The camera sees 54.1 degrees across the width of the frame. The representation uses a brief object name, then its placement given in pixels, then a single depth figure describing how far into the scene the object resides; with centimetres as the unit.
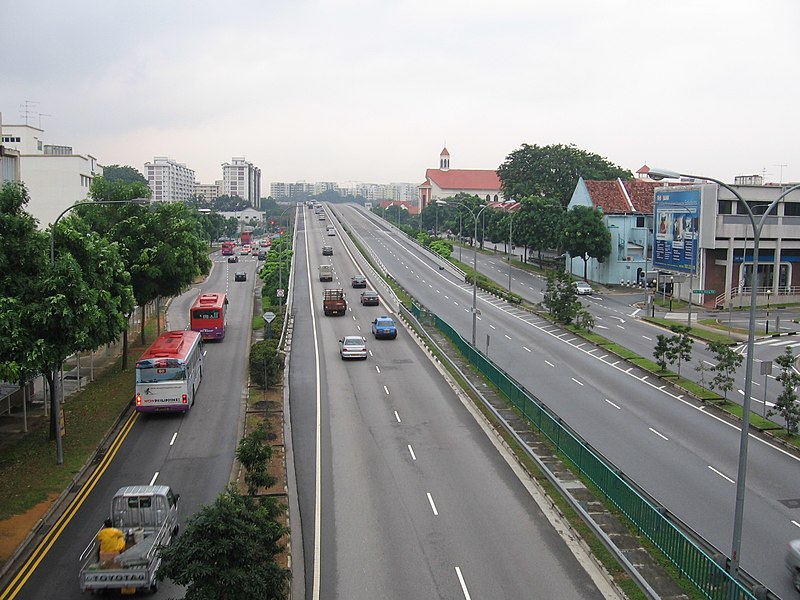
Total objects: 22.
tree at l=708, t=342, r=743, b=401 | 3431
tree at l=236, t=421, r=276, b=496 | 2022
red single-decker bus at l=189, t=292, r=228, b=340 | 4925
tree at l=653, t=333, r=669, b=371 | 3938
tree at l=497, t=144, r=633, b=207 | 10188
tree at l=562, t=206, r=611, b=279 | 7881
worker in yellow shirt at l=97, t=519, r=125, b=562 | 1712
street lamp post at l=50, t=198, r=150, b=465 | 2552
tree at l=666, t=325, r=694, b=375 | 3819
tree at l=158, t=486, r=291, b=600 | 1323
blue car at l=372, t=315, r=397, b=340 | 5053
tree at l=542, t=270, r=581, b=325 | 5544
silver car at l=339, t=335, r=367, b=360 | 4412
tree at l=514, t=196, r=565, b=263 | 8669
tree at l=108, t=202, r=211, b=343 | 4225
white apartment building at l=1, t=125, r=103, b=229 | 7631
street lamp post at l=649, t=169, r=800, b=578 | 1722
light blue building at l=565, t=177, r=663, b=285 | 8225
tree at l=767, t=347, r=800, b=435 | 2928
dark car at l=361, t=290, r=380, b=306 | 6544
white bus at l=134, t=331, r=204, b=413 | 3162
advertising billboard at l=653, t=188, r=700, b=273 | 6831
